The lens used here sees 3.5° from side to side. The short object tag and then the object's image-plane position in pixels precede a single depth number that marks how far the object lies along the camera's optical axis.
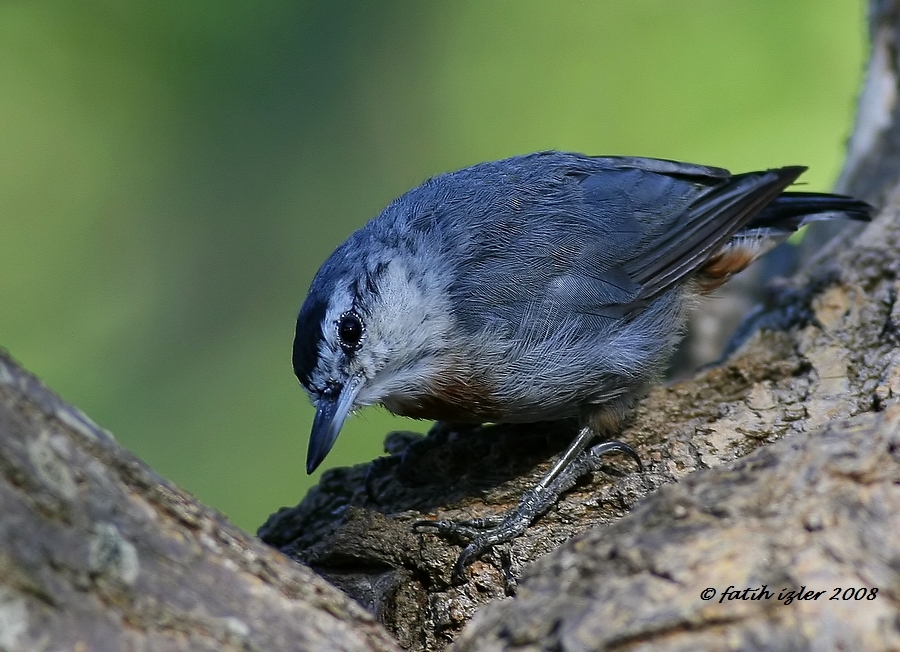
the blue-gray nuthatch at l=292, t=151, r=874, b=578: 2.40
